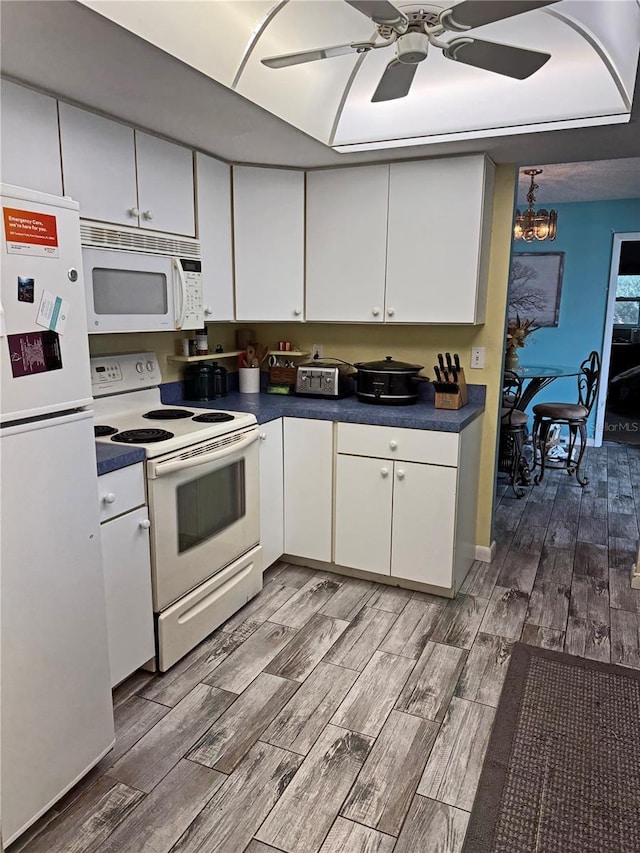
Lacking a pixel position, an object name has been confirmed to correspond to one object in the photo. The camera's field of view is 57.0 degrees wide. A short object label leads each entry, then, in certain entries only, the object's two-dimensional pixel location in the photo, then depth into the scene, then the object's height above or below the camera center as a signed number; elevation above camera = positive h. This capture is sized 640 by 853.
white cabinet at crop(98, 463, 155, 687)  2.02 -0.89
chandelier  5.01 +0.80
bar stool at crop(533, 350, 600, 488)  4.94 -0.81
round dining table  4.63 -0.43
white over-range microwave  2.26 +0.14
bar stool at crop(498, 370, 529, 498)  4.63 -0.92
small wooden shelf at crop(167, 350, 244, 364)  3.05 -0.22
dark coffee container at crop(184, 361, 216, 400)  3.13 -0.35
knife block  3.01 -0.41
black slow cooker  3.09 -0.34
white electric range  2.25 -0.74
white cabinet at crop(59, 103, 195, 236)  2.16 +0.56
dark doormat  1.64 -1.40
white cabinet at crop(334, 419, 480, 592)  2.82 -0.90
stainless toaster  3.26 -0.35
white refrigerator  1.43 -0.53
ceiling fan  1.46 +0.75
